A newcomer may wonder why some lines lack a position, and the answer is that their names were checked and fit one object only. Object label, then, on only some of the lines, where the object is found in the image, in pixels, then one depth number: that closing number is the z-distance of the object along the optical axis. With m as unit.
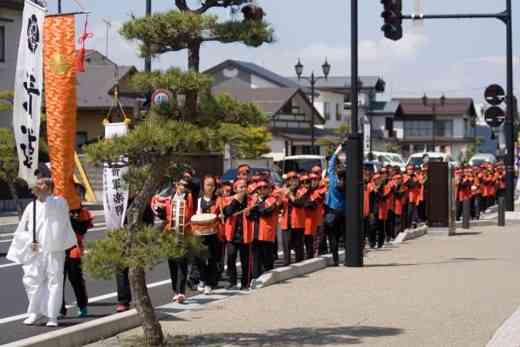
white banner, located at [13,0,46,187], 13.85
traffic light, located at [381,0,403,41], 20.98
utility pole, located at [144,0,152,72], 9.78
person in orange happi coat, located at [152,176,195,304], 12.62
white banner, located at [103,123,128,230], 11.40
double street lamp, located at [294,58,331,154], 48.97
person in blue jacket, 17.19
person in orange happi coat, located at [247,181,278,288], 14.28
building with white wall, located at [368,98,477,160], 99.00
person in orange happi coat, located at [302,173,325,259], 16.72
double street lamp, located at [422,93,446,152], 96.26
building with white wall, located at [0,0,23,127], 37.88
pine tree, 8.74
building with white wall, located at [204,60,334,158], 64.31
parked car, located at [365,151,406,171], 57.20
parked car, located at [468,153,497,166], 62.17
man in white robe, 10.60
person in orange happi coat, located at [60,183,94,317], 11.50
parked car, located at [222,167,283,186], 31.20
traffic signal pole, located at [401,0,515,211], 31.16
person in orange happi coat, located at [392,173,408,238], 22.42
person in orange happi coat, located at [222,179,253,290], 14.17
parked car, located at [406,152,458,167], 51.91
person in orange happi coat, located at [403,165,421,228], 24.53
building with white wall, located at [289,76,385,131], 83.44
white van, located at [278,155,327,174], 43.12
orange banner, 11.95
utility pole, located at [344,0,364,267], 16.44
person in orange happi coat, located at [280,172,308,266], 16.48
